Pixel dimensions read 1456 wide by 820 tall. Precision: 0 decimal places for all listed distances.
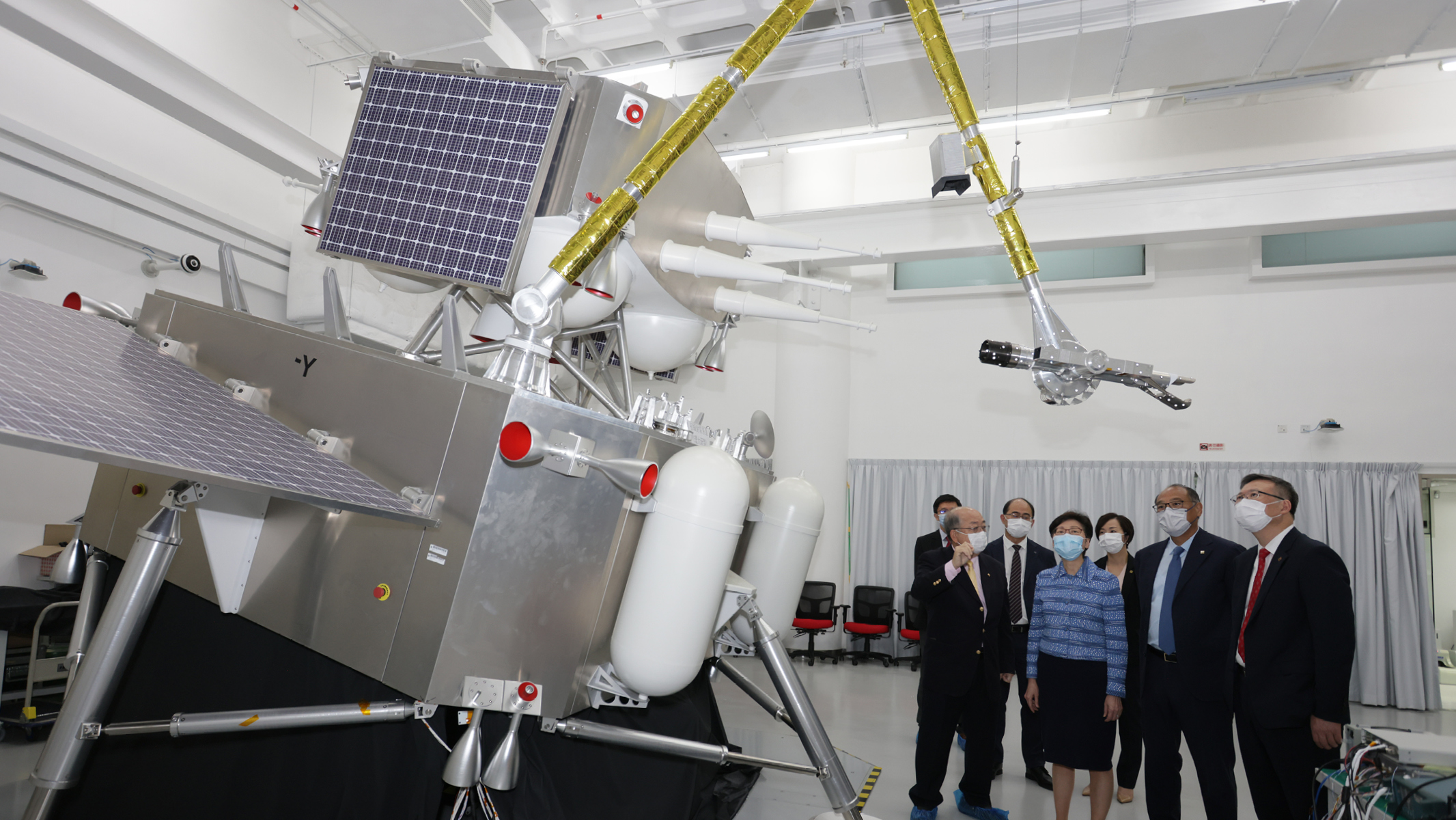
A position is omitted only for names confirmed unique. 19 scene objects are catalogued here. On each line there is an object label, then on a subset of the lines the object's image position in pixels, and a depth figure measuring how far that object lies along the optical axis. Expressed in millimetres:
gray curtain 9648
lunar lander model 2619
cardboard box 6660
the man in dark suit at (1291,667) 3621
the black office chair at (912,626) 11031
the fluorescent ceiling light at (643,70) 8641
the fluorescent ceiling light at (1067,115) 8297
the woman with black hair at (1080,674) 4203
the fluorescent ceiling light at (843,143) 9078
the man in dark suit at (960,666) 4688
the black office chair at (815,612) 10977
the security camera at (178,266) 7516
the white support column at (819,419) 11977
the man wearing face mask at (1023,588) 5703
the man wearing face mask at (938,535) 7170
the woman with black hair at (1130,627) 5254
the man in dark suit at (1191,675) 4059
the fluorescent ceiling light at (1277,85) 8086
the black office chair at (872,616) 11141
